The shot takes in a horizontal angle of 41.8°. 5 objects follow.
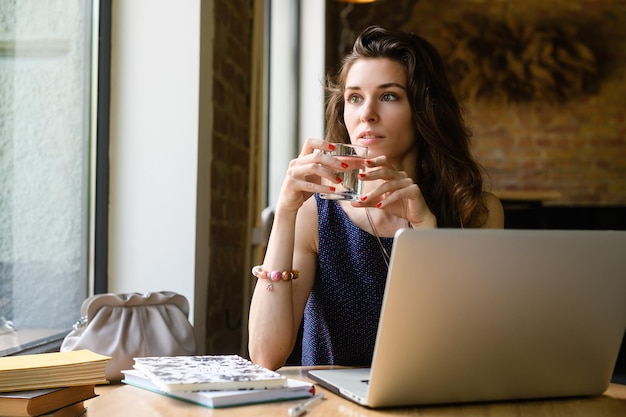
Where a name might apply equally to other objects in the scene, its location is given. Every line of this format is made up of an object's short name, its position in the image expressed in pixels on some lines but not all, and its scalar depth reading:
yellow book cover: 1.05
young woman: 1.72
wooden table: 1.07
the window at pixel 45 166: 1.78
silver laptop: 1.02
